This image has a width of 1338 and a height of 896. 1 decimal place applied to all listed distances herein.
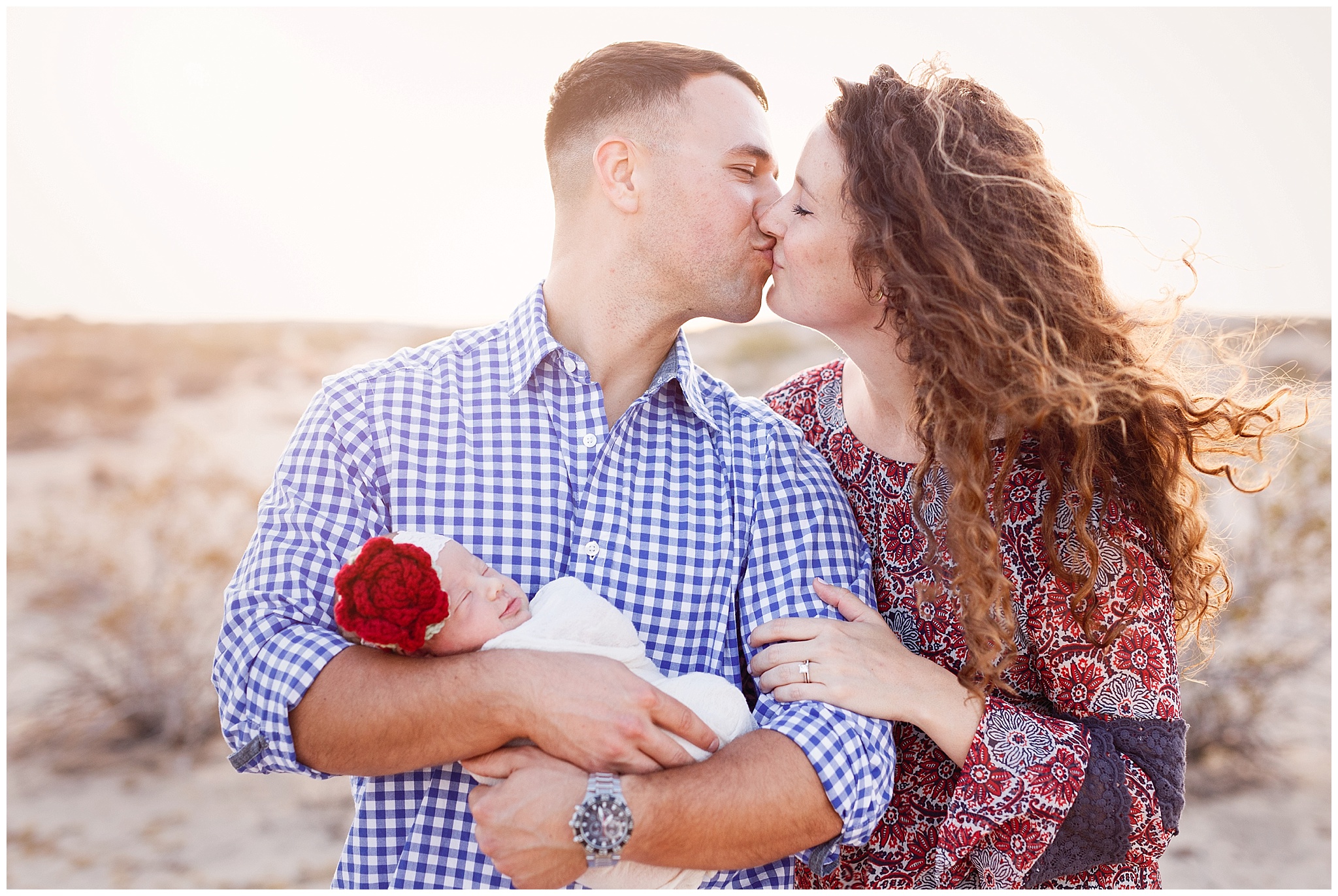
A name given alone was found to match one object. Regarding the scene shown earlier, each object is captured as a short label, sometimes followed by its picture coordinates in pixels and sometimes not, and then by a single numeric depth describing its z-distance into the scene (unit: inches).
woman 76.2
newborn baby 63.9
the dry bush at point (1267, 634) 223.8
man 65.8
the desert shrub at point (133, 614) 238.5
